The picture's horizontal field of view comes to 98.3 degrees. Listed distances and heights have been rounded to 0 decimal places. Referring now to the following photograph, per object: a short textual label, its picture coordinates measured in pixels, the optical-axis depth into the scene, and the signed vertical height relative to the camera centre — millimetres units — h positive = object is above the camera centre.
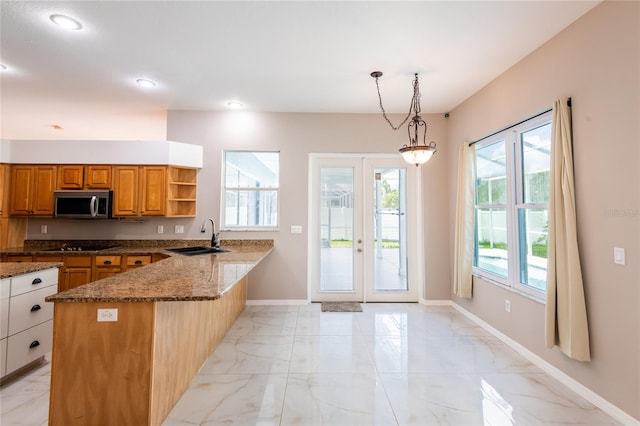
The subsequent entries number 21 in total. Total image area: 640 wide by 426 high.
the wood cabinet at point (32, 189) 3869 +440
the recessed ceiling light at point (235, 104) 3908 +1687
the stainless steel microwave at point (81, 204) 3785 +233
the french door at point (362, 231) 4359 -141
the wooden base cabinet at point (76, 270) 3553 -633
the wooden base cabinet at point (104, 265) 3561 -570
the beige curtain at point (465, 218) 3564 +59
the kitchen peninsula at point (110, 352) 1563 -755
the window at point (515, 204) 2643 +200
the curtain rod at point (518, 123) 2364 +1031
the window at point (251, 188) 4301 +521
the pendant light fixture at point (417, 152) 2580 +658
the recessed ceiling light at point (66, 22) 2219 +1631
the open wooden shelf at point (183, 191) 4039 +458
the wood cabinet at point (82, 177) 3896 +616
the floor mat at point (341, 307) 3976 -1252
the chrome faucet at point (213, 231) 3805 -143
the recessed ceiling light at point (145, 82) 3262 +1663
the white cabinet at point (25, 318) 2119 -802
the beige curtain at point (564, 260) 2059 -287
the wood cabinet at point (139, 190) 3902 +437
